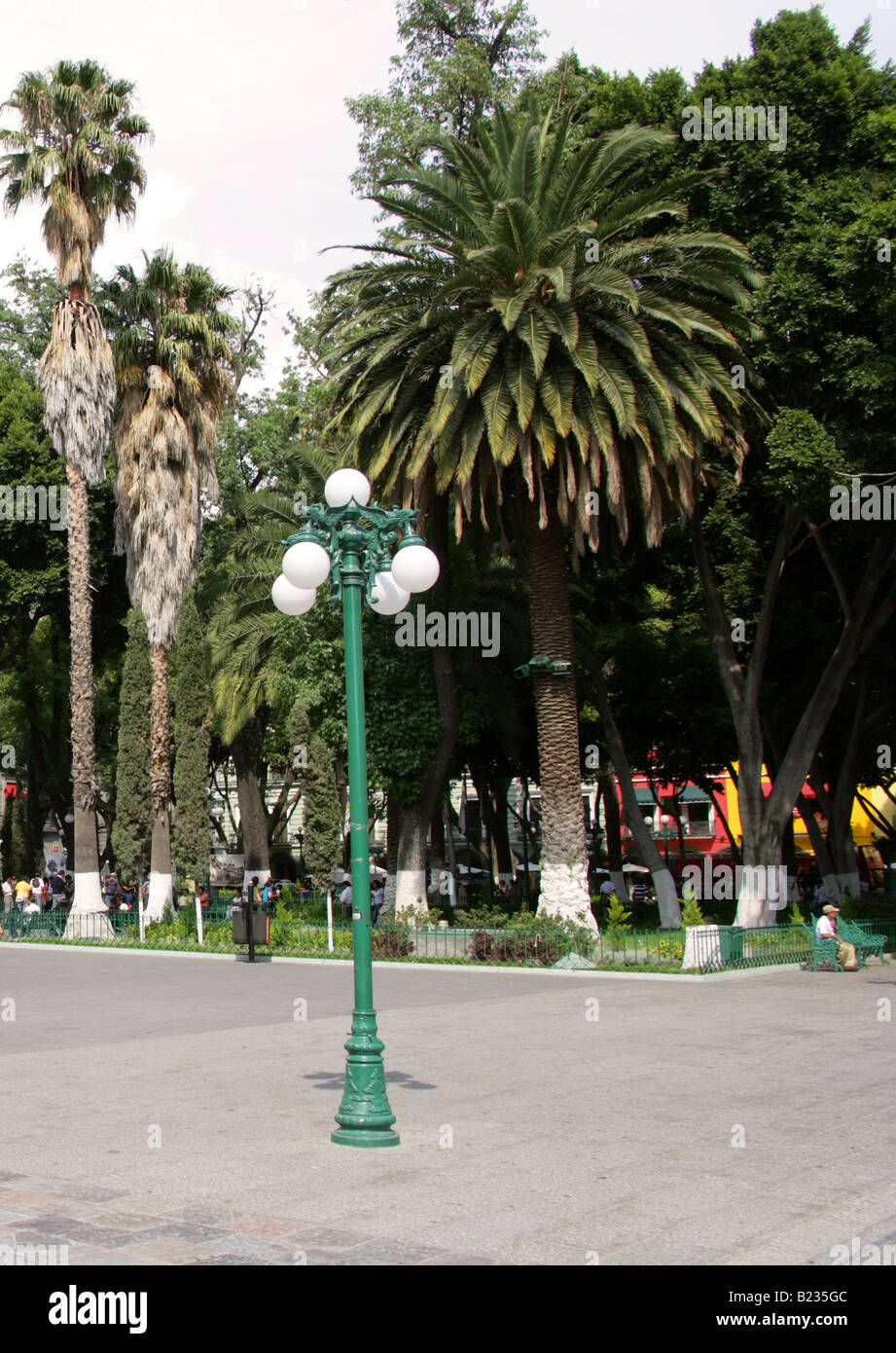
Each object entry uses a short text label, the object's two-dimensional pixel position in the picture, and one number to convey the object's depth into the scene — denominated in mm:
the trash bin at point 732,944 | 21344
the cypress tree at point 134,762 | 35156
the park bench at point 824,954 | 21203
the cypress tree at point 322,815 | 37844
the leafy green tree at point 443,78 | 31703
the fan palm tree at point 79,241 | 31000
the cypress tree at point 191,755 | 33406
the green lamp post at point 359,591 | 8547
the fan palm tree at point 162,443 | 31625
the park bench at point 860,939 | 21797
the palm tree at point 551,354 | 21031
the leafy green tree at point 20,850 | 45594
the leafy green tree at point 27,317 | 43469
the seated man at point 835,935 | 21062
